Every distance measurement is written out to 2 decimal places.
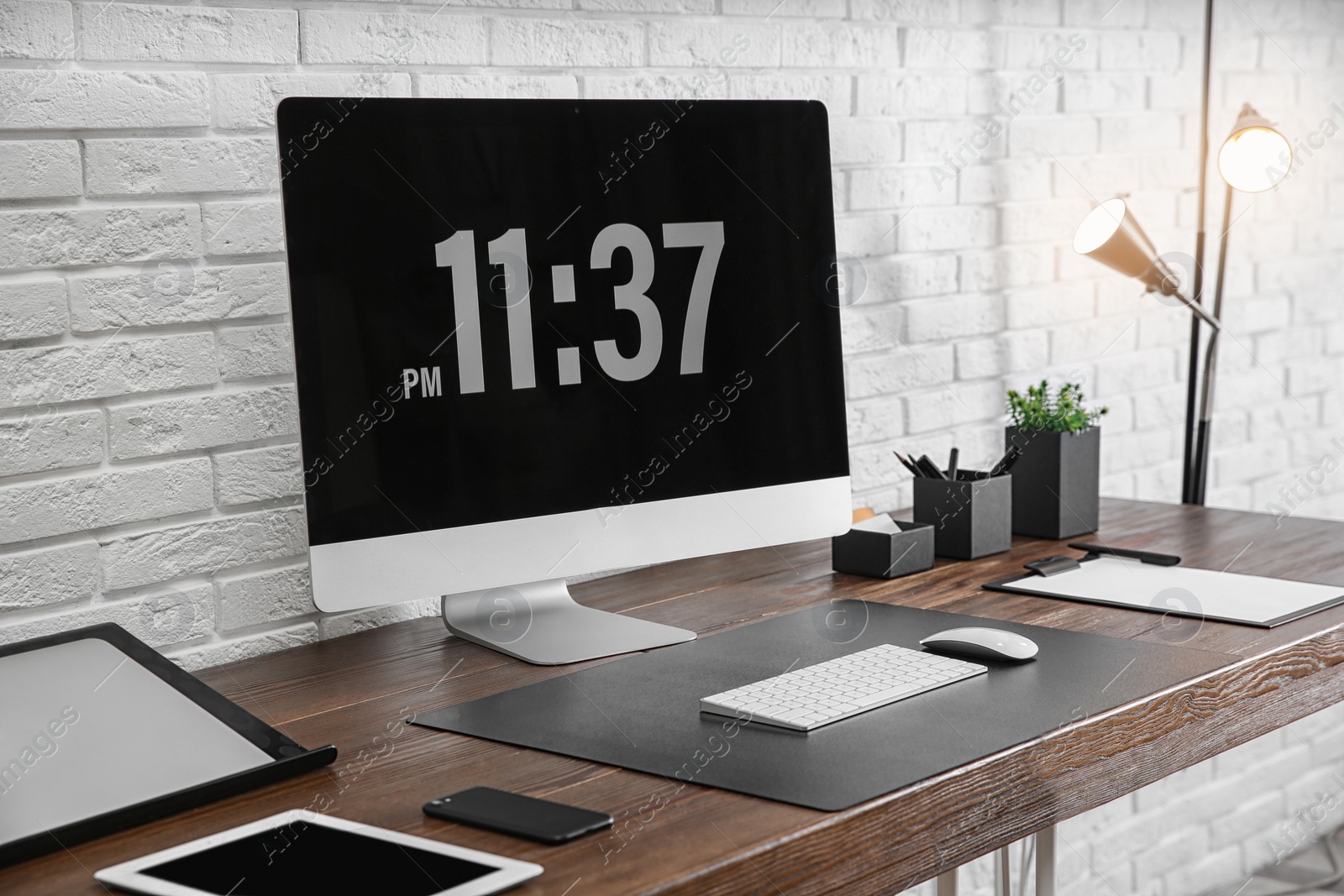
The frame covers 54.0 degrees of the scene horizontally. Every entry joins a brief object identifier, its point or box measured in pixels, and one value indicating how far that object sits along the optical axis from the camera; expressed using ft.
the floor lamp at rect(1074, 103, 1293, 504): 6.48
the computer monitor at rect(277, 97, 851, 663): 3.98
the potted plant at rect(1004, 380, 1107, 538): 5.86
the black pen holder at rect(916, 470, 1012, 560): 5.52
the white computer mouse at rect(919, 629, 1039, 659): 3.91
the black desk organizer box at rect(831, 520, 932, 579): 5.21
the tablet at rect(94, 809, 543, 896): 2.59
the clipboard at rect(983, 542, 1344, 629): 4.51
